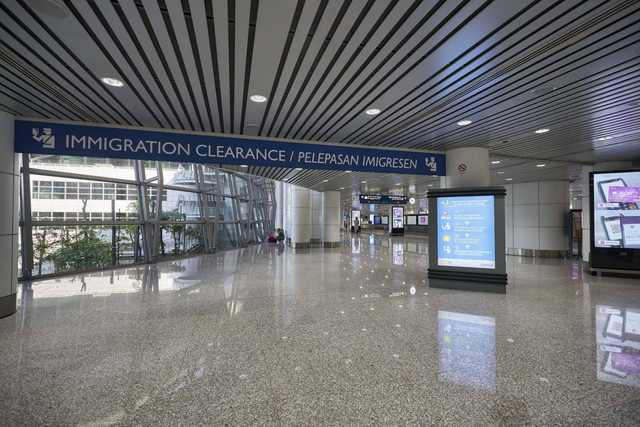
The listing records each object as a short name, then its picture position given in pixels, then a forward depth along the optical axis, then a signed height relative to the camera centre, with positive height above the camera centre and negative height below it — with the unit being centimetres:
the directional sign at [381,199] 2284 +83
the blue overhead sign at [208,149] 571 +135
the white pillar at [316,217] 2058 -38
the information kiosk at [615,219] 845 -36
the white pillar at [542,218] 1403 -49
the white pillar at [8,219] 527 -4
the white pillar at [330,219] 1980 -52
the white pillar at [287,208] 2295 +29
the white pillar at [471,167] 797 +106
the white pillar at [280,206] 2655 +52
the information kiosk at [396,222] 3167 -124
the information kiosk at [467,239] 704 -71
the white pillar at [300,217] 1894 -34
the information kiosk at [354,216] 4134 -75
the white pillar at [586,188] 1004 +61
